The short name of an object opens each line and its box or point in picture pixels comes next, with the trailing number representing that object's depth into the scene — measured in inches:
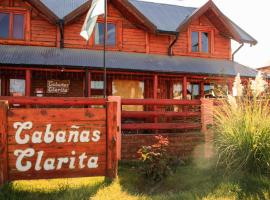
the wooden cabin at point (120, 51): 496.4
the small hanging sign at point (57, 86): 538.0
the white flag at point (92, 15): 324.2
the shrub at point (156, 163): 226.5
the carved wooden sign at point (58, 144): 200.5
